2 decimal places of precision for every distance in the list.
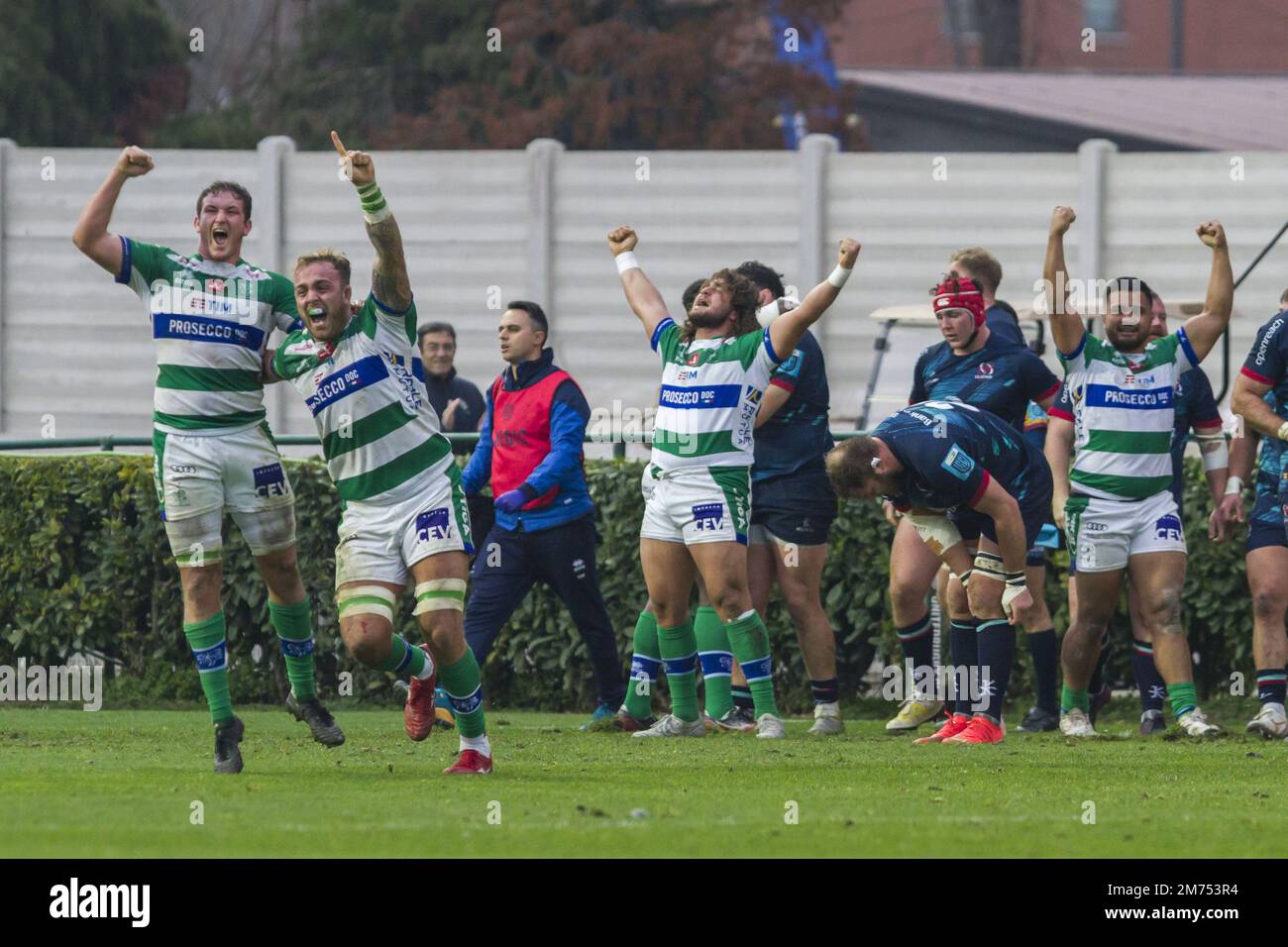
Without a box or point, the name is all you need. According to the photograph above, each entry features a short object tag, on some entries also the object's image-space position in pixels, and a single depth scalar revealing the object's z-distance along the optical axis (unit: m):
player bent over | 9.95
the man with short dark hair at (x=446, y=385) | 14.48
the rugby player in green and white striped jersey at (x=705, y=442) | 10.77
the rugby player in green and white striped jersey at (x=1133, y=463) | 11.12
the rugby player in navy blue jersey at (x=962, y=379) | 11.27
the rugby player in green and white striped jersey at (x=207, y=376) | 9.69
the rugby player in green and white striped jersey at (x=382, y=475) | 9.02
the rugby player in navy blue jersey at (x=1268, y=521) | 11.32
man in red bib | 12.03
